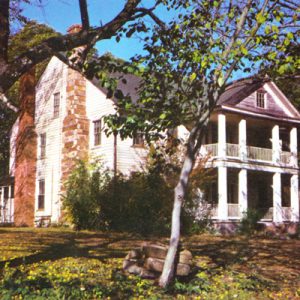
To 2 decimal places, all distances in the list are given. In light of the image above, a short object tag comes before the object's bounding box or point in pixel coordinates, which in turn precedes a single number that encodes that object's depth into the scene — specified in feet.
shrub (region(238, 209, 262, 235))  77.56
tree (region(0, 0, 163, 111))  28.55
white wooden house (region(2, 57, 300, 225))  83.61
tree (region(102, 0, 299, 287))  27.43
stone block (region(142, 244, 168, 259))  30.22
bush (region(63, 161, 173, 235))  66.64
